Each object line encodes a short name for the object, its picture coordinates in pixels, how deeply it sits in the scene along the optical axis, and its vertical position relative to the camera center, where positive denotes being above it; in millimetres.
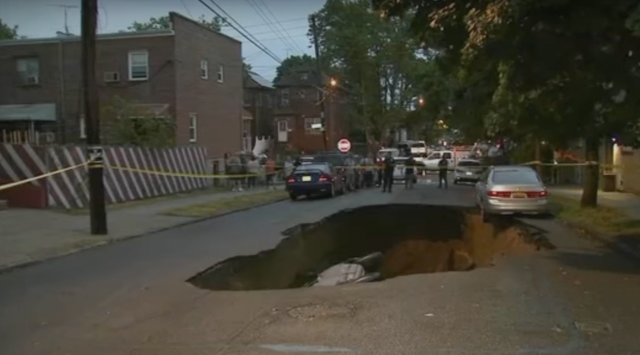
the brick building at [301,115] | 78188 +2775
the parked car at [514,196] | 21109 -1467
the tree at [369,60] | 68812 +7343
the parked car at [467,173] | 43281 -1721
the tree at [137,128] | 31641 +644
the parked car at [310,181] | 31047 -1532
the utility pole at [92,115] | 17109 +643
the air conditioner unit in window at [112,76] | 38344 +3291
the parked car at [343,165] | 35406 -1034
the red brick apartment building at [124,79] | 37281 +3178
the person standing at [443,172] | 38938 -1502
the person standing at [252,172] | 36906 -1371
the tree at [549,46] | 10297 +1342
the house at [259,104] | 74938 +3808
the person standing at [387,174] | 34781 -1398
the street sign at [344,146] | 52394 -240
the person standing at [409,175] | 38000 -1589
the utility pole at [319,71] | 47791 +4638
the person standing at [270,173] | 38656 -1463
